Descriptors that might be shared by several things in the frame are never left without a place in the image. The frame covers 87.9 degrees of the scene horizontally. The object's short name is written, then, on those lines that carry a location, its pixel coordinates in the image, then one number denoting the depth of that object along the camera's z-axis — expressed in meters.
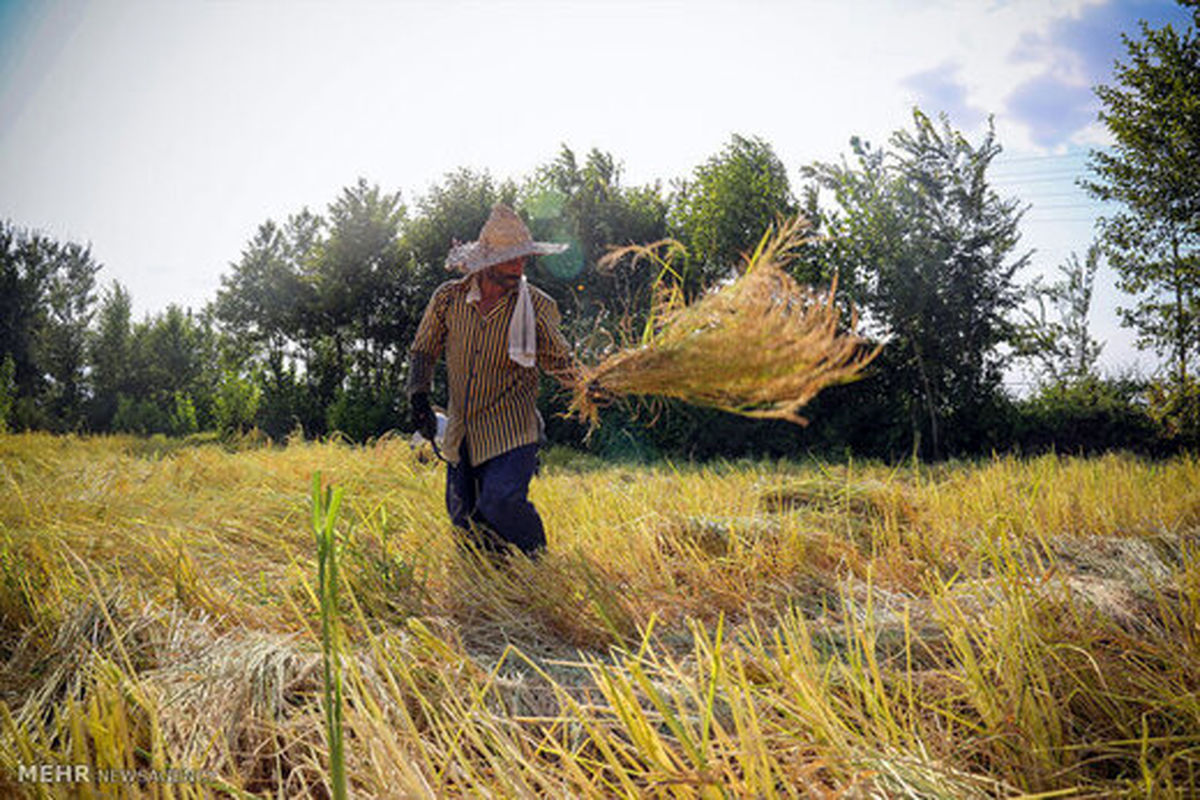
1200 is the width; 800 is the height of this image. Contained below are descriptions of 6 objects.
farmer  2.61
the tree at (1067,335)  9.52
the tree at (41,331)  23.58
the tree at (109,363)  22.64
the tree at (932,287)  8.94
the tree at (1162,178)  8.22
